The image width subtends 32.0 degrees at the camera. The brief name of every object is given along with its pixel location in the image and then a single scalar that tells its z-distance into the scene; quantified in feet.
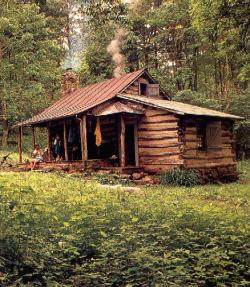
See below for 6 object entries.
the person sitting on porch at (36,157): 76.78
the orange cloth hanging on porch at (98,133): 73.77
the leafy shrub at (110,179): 61.93
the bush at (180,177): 65.36
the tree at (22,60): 112.47
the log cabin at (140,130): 71.20
